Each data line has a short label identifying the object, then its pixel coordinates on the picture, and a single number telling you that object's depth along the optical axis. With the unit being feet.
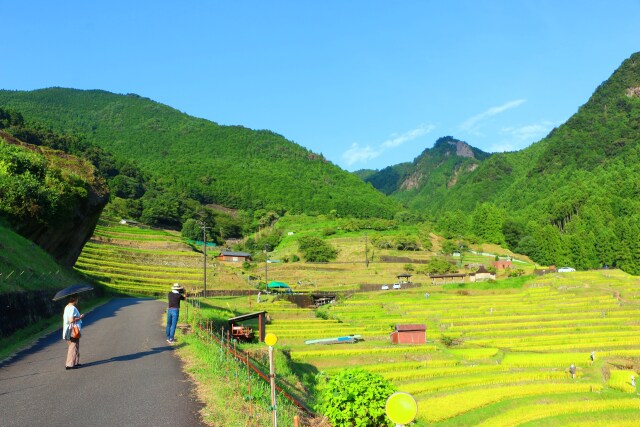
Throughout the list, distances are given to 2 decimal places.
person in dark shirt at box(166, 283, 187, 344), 48.47
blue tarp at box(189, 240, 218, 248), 385.01
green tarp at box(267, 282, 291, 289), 223.51
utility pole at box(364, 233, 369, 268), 336.29
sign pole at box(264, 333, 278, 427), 21.43
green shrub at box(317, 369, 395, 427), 23.93
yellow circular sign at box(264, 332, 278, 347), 23.31
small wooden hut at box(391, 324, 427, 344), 122.42
